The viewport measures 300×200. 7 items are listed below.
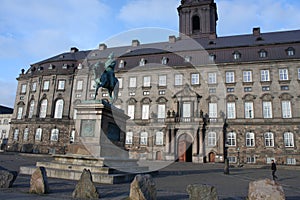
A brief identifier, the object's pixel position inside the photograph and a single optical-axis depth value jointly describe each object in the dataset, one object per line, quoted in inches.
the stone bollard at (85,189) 262.4
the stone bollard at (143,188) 240.1
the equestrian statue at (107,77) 557.6
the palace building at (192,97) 1262.3
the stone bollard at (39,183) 273.6
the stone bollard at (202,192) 231.0
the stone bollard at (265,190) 214.7
